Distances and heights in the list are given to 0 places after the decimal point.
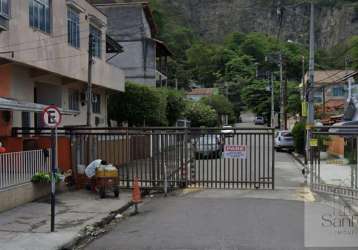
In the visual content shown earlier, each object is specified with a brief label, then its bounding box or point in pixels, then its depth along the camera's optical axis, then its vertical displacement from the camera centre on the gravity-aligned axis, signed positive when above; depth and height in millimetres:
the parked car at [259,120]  101369 -596
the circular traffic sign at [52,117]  12056 +7
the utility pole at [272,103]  71994 +1719
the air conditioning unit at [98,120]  31998 -187
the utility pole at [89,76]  24644 +1814
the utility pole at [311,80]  27789 +1827
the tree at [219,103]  89938 +2183
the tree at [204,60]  114812 +11518
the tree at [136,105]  36969 +798
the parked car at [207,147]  20811 -1129
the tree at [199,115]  66562 +230
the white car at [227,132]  18744 -506
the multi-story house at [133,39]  48875 +6781
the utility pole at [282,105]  60775 +1286
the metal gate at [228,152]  19047 -1214
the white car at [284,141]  47531 -2046
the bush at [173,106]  45688 +891
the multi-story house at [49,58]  18188 +2285
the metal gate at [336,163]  15672 -1389
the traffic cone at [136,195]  14609 -2006
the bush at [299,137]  40688 -1457
